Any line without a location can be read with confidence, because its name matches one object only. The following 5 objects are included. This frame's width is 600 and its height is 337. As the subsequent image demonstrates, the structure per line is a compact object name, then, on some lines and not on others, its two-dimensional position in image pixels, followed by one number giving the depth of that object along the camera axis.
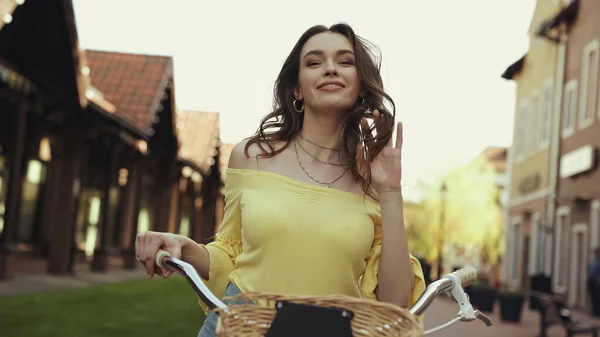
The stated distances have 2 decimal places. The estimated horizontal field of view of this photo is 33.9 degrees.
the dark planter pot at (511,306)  20.08
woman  2.70
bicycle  2.01
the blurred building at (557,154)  26.48
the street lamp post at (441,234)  37.81
